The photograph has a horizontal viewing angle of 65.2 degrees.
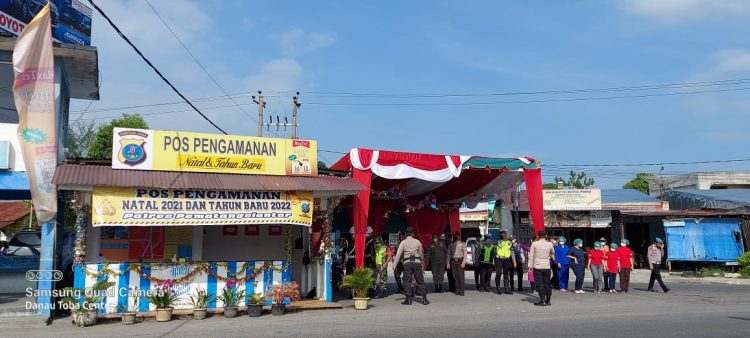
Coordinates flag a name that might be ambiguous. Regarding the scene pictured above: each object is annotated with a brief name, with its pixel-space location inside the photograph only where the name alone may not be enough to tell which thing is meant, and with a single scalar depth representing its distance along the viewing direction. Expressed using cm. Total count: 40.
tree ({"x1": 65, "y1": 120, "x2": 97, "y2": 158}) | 3738
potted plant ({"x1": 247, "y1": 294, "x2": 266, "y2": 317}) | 1172
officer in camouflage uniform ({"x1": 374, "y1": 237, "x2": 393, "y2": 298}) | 1519
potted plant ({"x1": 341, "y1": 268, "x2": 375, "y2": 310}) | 1255
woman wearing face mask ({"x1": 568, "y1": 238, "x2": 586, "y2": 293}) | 1617
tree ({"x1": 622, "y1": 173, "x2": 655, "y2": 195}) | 5205
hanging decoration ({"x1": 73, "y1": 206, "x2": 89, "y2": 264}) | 1141
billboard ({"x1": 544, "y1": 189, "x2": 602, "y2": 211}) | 2775
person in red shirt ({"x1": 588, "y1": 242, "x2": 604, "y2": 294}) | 1655
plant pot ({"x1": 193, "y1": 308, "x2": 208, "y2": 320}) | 1139
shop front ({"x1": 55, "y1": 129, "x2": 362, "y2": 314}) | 1134
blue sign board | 1576
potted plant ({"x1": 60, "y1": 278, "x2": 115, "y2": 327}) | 1064
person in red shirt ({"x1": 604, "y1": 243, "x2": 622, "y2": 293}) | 1634
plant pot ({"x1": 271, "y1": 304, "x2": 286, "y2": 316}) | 1191
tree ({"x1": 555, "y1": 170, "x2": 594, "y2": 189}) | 5427
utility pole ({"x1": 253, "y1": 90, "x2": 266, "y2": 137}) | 3073
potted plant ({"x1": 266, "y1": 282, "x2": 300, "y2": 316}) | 1193
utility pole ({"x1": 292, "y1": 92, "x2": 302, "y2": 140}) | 3191
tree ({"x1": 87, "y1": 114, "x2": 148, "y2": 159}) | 3086
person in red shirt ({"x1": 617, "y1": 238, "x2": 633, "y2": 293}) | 1653
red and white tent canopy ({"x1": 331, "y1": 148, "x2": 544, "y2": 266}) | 1368
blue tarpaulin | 2433
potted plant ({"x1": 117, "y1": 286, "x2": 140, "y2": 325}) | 1138
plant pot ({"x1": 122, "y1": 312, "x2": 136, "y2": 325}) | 1086
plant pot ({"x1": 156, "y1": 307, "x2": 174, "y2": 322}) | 1117
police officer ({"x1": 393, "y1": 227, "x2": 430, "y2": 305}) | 1352
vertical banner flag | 1109
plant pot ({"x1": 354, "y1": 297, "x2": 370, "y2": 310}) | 1264
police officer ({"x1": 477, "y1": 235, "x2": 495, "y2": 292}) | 1605
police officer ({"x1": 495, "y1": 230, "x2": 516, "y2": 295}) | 1574
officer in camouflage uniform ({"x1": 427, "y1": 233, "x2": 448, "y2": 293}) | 1593
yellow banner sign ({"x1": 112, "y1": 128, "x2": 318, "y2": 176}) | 1206
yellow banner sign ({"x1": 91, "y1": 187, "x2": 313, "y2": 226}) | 1119
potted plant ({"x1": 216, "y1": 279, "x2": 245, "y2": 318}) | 1164
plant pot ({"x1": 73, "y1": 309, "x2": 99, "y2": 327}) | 1062
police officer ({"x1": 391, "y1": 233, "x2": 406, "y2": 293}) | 1559
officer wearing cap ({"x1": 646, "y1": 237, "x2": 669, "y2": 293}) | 1653
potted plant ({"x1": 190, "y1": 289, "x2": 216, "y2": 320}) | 1141
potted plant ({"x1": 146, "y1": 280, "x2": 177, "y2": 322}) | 1119
